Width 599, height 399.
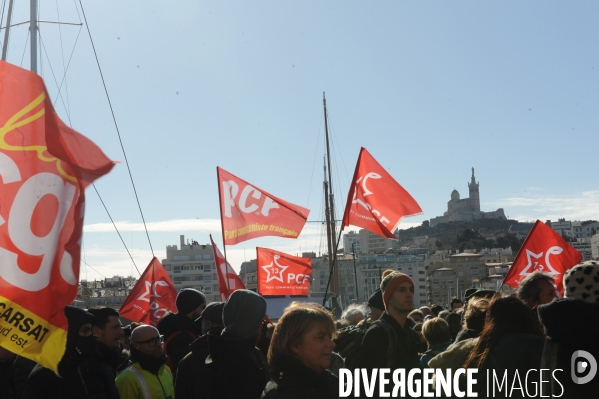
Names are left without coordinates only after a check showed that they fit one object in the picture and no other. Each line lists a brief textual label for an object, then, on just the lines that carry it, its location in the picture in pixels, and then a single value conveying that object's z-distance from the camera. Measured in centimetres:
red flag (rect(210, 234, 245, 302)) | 1190
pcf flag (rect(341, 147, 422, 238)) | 1130
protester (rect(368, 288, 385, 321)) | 636
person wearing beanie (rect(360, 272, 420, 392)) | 521
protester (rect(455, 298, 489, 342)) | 522
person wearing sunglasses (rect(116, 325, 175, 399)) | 564
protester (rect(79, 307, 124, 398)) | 513
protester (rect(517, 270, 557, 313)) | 550
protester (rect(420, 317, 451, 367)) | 600
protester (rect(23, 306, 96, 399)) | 458
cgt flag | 418
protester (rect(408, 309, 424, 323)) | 1105
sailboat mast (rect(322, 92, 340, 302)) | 3148
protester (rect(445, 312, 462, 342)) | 720
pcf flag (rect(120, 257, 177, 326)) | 1470
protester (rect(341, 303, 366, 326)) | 795
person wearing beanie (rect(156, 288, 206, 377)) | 662
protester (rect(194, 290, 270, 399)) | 443
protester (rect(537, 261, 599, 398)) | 358
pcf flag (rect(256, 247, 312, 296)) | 1625
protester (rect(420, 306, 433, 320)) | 1268
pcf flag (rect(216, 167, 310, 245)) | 1234
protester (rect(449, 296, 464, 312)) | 1227
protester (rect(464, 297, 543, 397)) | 427
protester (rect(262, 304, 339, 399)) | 342
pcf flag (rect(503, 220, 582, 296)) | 1221
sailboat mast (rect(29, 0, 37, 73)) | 708
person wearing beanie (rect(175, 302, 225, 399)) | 471
